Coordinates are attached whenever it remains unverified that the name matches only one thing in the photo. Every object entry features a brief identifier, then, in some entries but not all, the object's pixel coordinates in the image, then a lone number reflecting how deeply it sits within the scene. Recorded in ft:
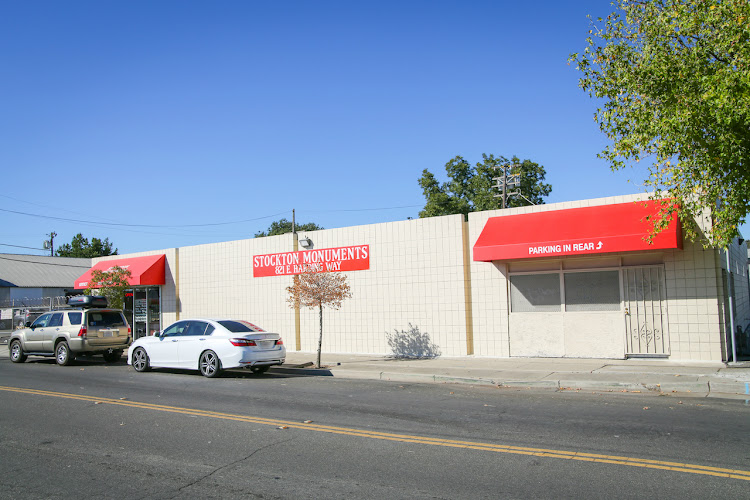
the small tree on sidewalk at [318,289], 53.34
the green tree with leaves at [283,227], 269.64
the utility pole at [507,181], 114.49
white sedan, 46.42
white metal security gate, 45.55
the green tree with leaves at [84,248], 248.52
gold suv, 59.57
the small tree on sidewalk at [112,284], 78.28
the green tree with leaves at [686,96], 33.01
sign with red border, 62.64
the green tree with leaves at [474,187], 157.28
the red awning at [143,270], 80.53
